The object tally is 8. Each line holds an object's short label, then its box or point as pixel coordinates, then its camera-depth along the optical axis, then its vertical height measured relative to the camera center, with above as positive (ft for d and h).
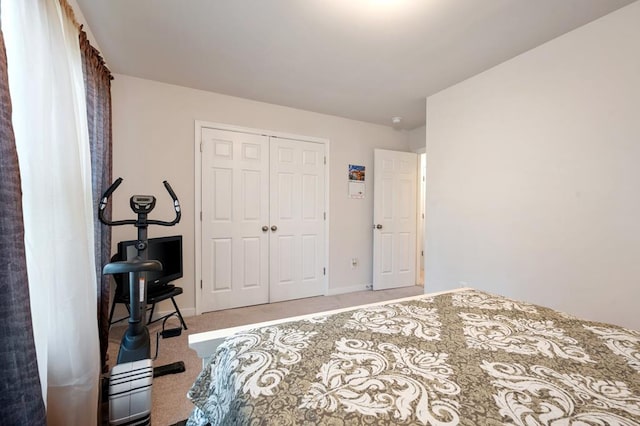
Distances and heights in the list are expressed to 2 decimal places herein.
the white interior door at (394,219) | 12.96 -0.50
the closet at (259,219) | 10.01 -0.42
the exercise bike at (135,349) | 4.15 -2.50
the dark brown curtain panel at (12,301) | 2.62 -0.94
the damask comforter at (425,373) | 2.10 -1.58
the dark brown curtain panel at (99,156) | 5.79 +1.17
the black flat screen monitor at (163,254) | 7.48 -1.39
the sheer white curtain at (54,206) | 3.35 +0.02
